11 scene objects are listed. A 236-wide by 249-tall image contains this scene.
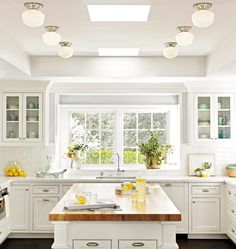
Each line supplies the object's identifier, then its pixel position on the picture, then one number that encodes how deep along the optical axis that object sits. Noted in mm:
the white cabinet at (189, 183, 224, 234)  3872
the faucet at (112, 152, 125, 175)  4160
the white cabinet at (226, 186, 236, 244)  3608
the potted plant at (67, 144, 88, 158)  4306
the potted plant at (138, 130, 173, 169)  4257
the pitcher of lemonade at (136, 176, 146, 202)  2557
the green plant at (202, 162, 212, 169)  4183
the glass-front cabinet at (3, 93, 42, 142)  4108
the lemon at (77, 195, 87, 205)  2335
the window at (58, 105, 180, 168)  4466
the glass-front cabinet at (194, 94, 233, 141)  4150
